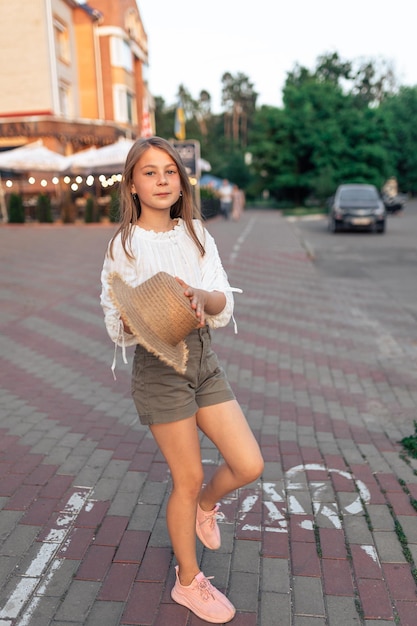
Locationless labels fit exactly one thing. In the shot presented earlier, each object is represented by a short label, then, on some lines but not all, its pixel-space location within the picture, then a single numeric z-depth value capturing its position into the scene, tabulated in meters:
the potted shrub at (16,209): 22.41
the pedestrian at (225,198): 27.59
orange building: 26.19
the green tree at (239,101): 83.88
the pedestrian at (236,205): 29.00
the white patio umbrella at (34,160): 20.05
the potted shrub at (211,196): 26.05
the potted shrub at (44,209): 22.70
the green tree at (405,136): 54.31
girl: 2.09
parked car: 20.02
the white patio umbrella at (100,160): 20.38
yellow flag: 21.42
